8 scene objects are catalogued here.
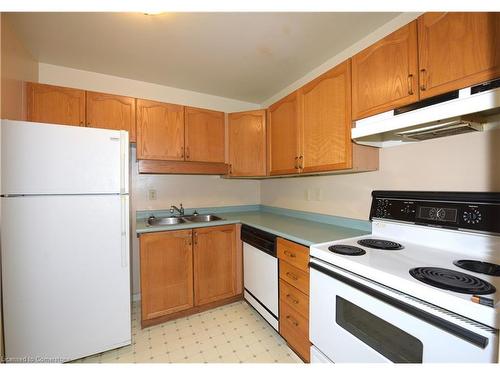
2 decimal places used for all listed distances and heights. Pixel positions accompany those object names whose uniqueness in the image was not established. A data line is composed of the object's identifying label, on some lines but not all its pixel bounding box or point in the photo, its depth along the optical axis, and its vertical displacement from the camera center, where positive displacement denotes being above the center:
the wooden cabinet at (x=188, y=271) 1.87 -0.79
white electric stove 0.71 -0.38
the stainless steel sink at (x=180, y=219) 2.33 -0.36
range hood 0.86 +0.33
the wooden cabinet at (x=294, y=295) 1.40 -0.77
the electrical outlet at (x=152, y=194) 2.36 -0.08
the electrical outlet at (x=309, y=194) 2.18 -0.08
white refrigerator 1.30 -0.35
